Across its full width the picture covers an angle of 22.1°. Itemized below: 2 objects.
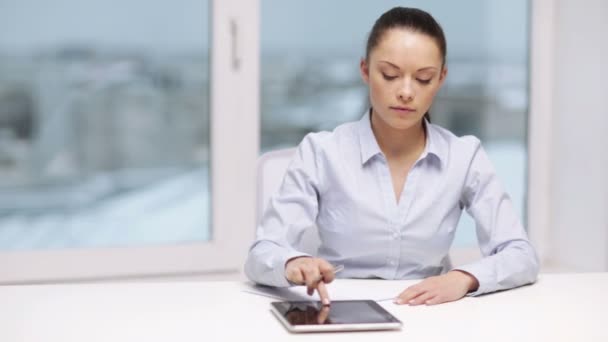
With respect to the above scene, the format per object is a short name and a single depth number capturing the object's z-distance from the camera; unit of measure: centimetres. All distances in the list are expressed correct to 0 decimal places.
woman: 278
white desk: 236
